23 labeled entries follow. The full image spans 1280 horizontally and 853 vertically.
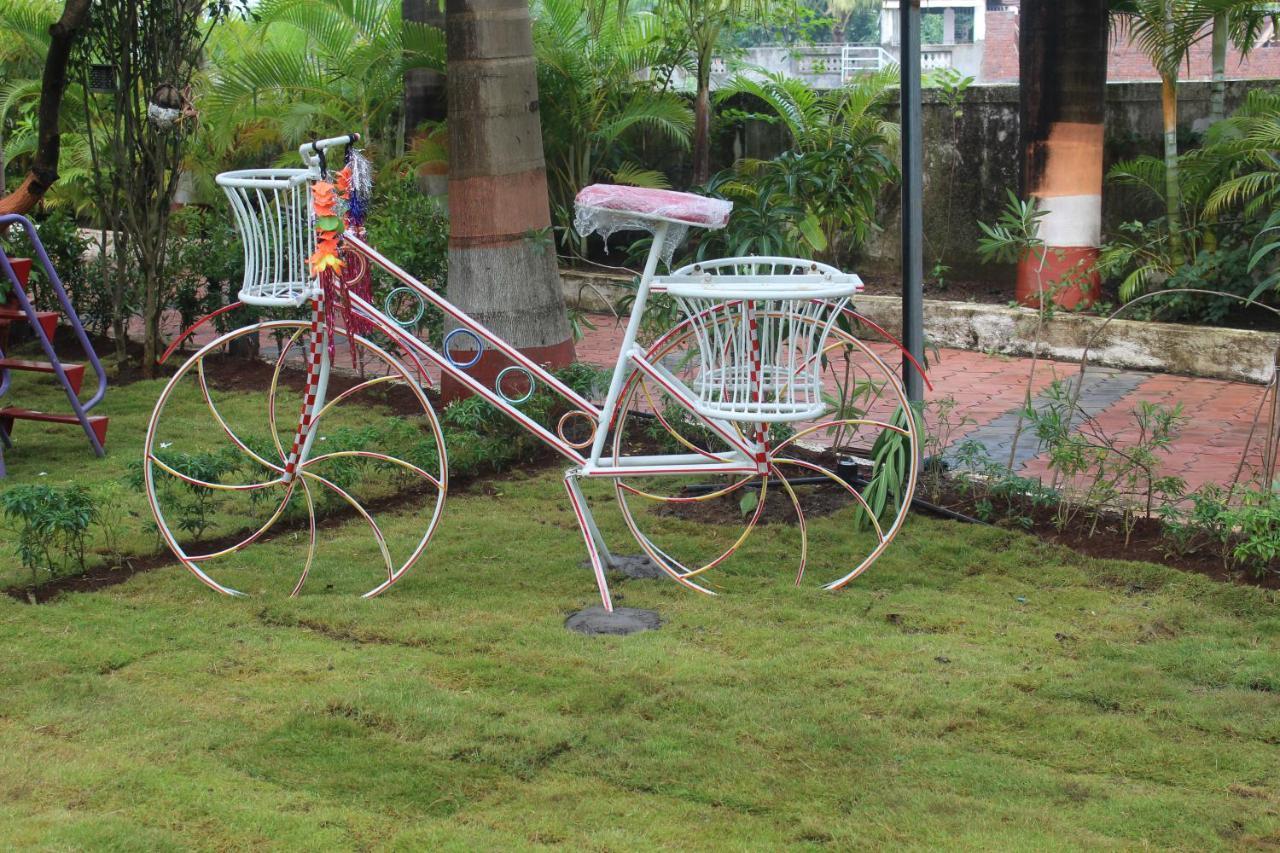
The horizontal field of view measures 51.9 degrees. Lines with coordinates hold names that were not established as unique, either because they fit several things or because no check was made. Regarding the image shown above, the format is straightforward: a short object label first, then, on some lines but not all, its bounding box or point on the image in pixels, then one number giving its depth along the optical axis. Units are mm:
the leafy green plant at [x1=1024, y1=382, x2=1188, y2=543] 4938
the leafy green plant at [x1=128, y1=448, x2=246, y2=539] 4875
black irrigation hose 5293
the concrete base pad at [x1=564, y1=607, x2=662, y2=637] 4254
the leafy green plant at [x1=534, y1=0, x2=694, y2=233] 10859
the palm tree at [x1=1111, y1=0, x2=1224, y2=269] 8211
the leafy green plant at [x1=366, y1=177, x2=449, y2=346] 7908
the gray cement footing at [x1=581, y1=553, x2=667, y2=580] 4789
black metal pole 5121
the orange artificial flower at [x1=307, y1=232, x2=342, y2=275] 4258
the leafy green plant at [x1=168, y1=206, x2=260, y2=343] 8375
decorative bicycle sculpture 4164
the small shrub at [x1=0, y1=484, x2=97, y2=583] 4547
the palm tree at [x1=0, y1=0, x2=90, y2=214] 7184
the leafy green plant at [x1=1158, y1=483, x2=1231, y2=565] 4652
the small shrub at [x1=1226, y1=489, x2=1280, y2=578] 4430
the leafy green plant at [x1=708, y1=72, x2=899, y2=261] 5551
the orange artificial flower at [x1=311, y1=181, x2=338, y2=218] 4234
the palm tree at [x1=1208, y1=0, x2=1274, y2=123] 8273
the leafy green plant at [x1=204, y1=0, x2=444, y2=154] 10773
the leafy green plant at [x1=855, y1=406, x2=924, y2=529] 4836
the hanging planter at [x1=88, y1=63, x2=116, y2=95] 7961
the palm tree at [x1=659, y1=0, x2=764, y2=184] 10188
